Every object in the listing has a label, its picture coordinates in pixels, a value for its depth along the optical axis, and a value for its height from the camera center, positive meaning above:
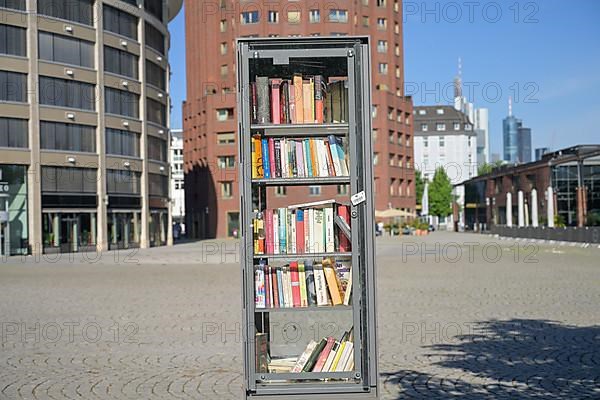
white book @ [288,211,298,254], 6.04 -0.10
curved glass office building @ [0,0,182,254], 45.84 +6.41
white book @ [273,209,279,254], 6.04 -0.09
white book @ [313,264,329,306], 6.07 -0.53
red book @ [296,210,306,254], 6.03 -0.11
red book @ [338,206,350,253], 6.14 -0.13
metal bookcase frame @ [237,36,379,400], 6.00 -0.01
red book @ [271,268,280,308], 6.08 -0.54
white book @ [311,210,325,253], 6.05 -0.10
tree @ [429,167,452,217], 116.12 +3.40
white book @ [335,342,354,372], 6.13 -1.11
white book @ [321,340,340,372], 6.14 -1.10
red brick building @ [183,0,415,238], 80.56 +14.68
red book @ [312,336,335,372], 6.14 -1.09
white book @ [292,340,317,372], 6.17 -1.09
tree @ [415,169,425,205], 113.88 +4.38
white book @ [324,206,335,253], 6.07 -0.12
